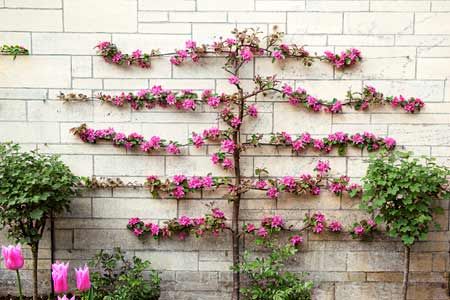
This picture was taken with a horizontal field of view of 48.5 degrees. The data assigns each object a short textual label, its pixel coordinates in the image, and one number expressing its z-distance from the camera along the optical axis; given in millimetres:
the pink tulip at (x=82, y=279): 1771
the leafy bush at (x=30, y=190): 2879
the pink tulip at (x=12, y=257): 1877
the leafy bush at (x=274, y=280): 3124
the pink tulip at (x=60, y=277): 1729
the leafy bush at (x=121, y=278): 3104
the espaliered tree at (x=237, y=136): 3232
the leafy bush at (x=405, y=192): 2924
